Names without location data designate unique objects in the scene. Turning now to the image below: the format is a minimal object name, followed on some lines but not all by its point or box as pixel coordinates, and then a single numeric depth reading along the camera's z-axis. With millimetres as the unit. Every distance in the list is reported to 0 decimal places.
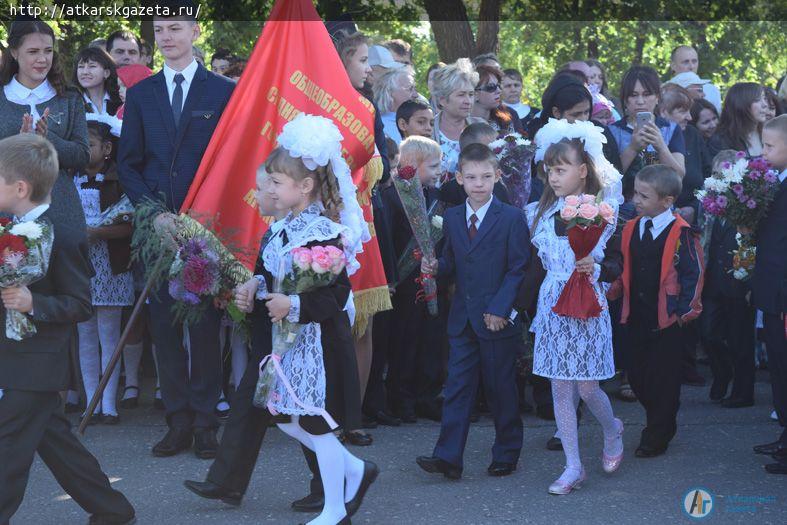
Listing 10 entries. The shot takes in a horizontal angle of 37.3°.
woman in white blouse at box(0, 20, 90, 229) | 6648
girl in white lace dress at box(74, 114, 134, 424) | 7461
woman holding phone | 8109
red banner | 6645
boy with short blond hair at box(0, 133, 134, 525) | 4785
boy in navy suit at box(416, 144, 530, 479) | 6121
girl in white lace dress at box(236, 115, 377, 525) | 5133
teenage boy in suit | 6539
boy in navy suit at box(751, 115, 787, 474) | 6344
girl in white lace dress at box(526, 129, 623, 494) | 6090
